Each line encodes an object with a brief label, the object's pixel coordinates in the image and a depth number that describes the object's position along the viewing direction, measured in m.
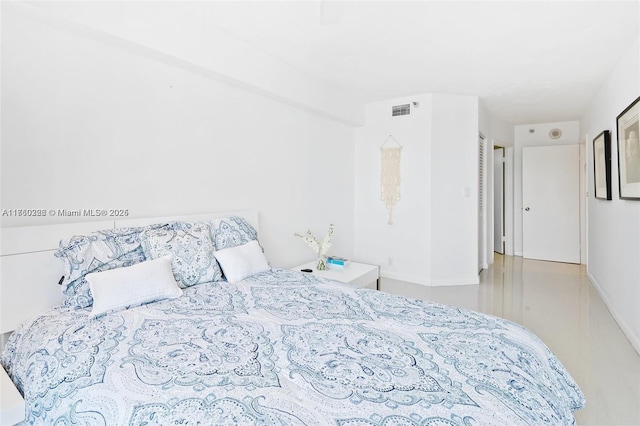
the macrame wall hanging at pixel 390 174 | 4.64
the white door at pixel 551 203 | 5.81
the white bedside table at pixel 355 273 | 3.03
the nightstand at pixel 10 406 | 1.10
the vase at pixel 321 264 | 3.33
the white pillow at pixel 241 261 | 2.39
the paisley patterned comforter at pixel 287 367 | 0.99
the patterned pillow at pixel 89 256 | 1.80
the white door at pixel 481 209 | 4.75
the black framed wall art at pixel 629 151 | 2.63
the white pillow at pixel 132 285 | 1.75
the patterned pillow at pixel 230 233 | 2.58
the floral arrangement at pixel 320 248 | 3.34
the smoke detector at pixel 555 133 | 6.03
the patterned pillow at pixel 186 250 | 2.12
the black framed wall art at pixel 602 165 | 3.49
